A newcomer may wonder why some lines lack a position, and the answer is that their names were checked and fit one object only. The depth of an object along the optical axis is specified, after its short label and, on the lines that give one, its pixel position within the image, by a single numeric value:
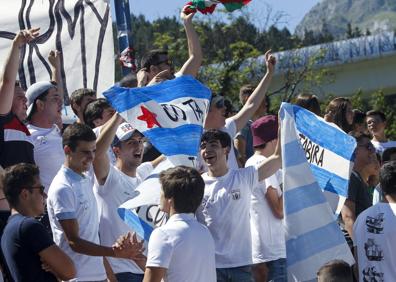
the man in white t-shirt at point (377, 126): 18.19
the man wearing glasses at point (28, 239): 9.88
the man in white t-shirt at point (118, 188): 12.00
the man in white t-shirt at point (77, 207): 11.06
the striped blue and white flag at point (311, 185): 11.51
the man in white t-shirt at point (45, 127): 12.70
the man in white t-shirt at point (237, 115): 13.45
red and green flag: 12.67
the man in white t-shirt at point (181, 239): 9.90
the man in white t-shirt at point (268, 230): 13.20
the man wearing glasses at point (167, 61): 13.13
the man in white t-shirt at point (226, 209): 12.16
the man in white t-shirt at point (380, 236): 10.94
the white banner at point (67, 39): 15.20
